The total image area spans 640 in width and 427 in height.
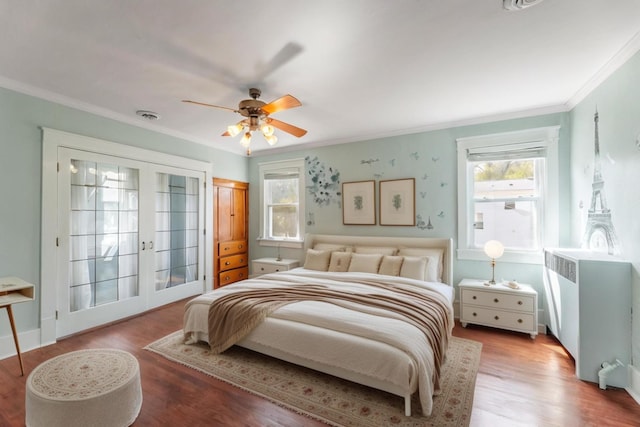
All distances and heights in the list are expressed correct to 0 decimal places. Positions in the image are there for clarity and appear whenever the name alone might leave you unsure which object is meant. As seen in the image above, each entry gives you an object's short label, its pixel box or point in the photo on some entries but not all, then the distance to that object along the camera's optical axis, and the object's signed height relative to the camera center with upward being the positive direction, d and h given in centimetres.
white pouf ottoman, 156 -103
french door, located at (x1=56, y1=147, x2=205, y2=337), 314 -26
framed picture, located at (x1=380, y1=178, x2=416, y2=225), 409 +22
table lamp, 338 -41
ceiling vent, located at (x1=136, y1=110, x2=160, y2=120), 342 +129
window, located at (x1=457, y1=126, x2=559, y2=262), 336 +31
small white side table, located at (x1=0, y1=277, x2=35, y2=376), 233 -68
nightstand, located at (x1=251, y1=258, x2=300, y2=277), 467 -83
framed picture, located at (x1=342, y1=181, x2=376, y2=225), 440 +22
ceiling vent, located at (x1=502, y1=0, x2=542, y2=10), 162 +126
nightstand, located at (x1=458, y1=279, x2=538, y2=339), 309 -104
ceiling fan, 238 +94
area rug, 188 -135
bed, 195 -86
